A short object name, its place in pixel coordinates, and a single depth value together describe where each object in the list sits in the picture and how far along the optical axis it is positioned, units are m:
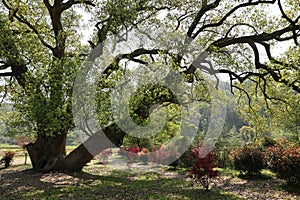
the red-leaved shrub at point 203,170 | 8.04
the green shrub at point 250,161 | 10.46
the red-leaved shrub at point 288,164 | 8.27
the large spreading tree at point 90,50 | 8.34
